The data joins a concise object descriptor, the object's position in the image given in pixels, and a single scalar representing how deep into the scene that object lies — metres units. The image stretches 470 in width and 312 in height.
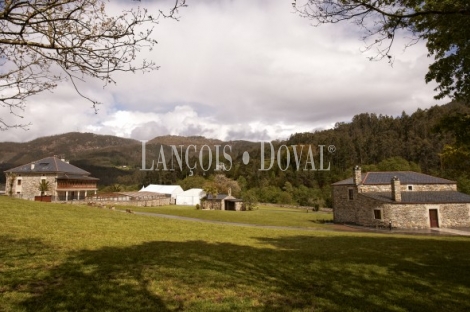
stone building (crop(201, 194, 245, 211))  66.75
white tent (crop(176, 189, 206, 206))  77.75
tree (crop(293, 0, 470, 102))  6.73
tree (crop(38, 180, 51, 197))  52.69
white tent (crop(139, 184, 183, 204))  79.38
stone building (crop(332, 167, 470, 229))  34.91
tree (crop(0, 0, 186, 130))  5.11
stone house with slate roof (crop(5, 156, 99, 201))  54.06
